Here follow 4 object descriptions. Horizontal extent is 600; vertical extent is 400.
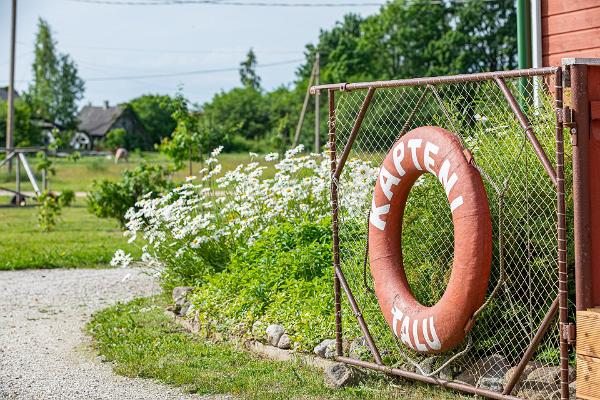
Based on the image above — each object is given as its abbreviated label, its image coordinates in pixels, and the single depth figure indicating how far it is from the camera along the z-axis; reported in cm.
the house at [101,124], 7688
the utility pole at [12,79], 2523
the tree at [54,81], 8550
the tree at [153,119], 7612
